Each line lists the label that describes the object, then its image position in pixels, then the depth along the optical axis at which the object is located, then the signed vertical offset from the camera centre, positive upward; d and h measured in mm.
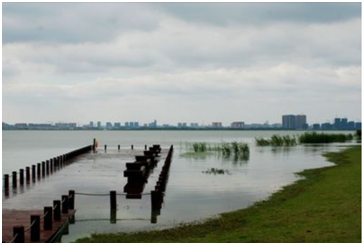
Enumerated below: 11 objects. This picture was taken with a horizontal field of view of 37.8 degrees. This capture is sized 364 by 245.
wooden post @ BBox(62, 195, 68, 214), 21375 -2923
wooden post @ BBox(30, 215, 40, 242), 16008 -2951
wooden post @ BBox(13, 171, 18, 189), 33266 -3129
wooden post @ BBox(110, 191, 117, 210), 23812 -3026
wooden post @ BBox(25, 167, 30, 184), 36688 -3000
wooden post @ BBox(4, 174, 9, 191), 31750 -3024
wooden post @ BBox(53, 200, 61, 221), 19641 -2894
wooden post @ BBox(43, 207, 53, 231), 17766 -2928
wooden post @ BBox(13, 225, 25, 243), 14028 -2691
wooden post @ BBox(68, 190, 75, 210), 22956 -3040
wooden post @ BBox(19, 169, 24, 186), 34625 -3014
